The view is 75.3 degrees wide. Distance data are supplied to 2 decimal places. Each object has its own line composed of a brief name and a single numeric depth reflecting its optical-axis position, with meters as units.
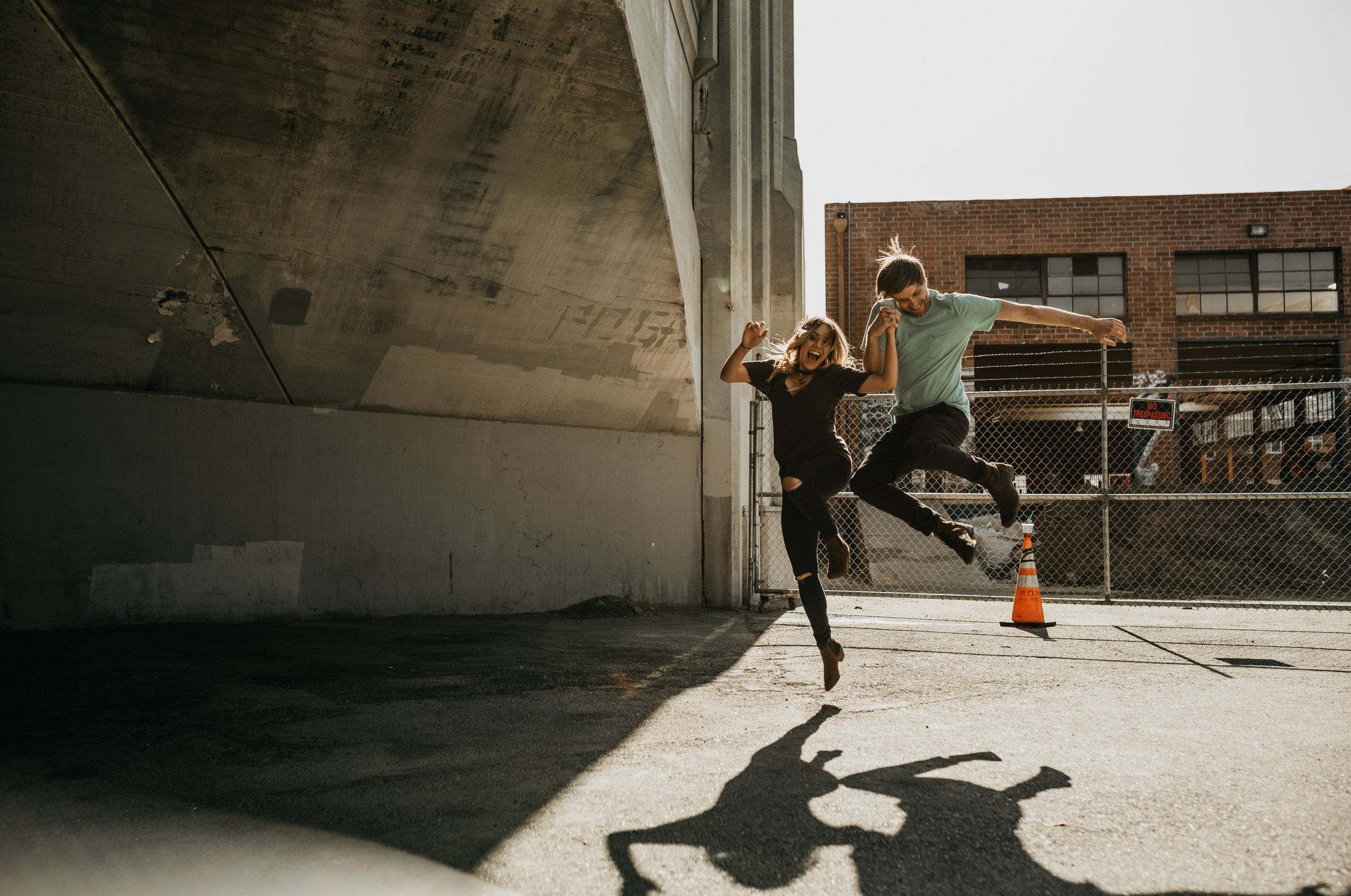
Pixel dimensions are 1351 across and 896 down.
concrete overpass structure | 5.12
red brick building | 23.44
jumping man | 4.80
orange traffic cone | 7.53
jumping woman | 4.45
